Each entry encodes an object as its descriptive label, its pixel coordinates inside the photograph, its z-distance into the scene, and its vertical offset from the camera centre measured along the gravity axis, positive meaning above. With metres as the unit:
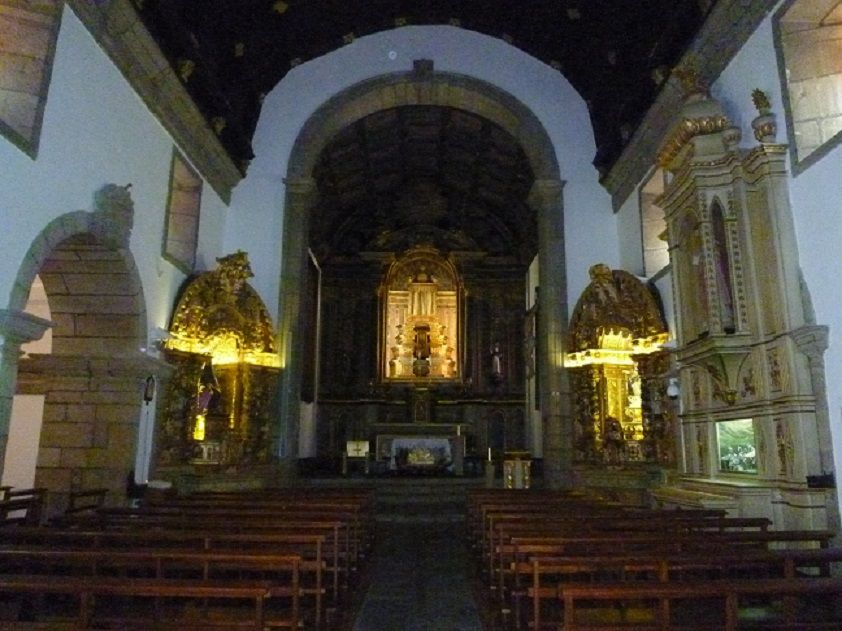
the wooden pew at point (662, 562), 3.48 -0.58
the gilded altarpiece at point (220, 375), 9.09 +1.15
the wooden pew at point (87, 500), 6.72 -0.57
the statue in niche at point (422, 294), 18.72 +4.48
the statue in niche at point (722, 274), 6.73 +1.85
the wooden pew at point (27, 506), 6.03 -0.52
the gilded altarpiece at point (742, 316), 5.79 +1.36
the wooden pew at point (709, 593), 2.92 -0.62
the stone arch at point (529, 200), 11.16 +4.73
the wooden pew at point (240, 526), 4.75 -0.55
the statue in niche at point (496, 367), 18.02 +2.32
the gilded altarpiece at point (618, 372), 9.60 +1.22
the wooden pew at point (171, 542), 4.04 -0.58
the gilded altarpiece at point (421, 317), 18.19 +3.78
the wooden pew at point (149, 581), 2.99 -0.62
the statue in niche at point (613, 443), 9.80 +0.15
